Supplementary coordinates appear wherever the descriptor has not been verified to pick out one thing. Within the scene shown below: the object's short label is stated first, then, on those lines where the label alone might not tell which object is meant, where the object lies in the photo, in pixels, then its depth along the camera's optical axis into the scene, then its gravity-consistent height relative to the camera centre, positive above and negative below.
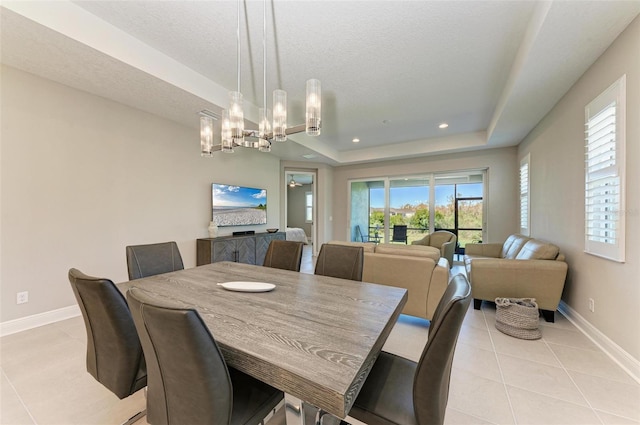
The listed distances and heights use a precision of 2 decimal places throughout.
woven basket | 2.37 -1.06
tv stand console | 3.99 -0.65
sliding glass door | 5.65 +0.11
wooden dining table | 0.79 -0.52
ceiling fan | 9.61 +1.13
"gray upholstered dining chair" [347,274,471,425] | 0.84 -0.71
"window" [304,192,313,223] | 10.92 +0.21
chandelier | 1.79 +0.71
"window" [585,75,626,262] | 1.97 +0.32
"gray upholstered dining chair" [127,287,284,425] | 0.75 -0.51
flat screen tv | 4.45 +0.11
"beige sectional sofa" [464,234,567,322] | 2.64 -0.74
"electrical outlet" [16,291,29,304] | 2.52 -0.88
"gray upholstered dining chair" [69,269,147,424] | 1.11 -0.59
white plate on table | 1.59 -0.50
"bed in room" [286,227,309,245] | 7.69 -0.76
